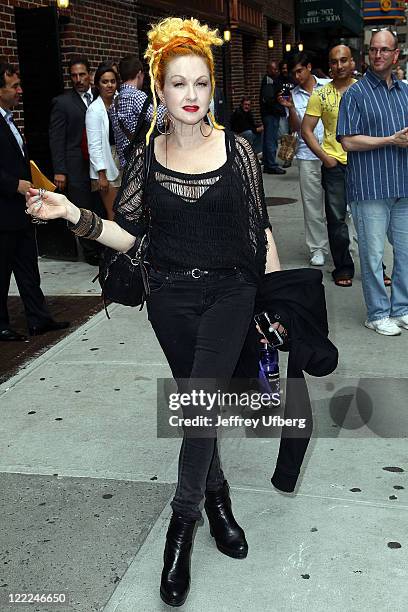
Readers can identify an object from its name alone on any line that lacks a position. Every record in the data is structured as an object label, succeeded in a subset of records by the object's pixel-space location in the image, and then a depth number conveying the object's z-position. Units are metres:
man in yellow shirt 7.00
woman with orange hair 2.93
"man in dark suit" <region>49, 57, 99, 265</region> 8.12
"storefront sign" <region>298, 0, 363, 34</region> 26.73
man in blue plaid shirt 7.06
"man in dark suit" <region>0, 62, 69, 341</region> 5.74
